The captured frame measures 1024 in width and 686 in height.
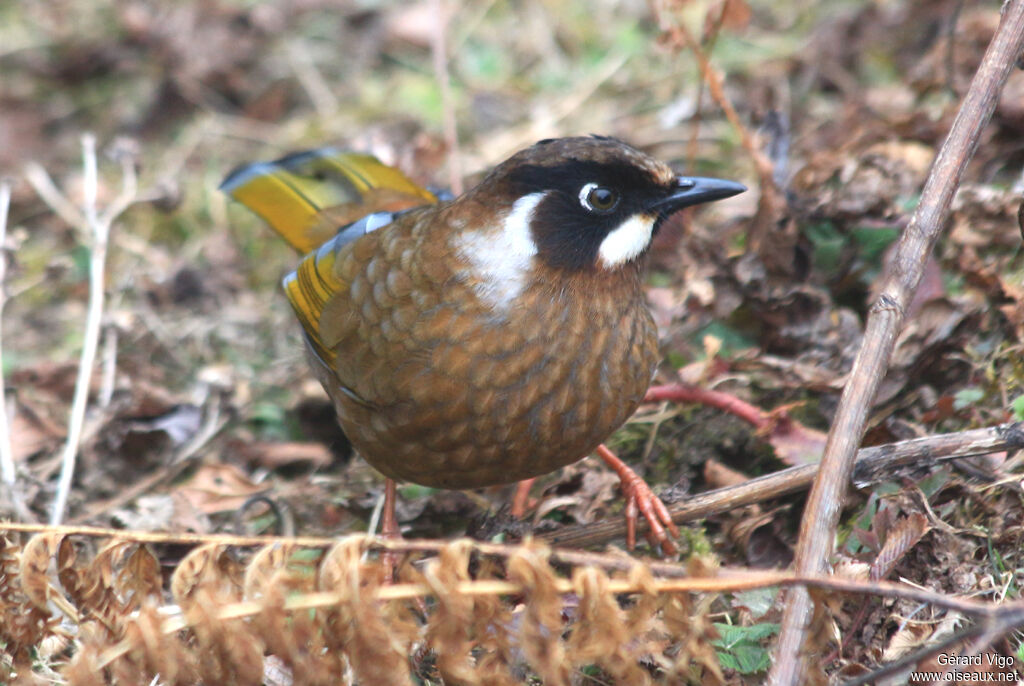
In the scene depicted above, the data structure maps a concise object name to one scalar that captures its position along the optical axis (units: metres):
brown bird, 6.64
